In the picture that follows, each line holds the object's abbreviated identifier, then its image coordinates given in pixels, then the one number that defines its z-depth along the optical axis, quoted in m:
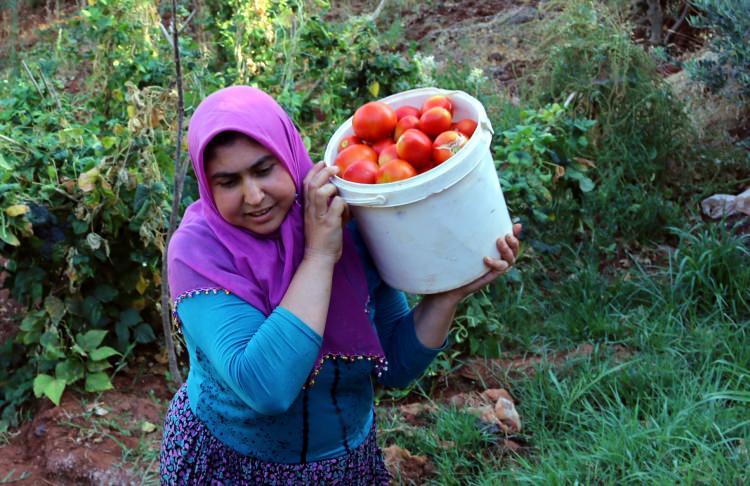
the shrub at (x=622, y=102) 4.34
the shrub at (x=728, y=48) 3.54
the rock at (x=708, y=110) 4.61
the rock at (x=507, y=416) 2.88
